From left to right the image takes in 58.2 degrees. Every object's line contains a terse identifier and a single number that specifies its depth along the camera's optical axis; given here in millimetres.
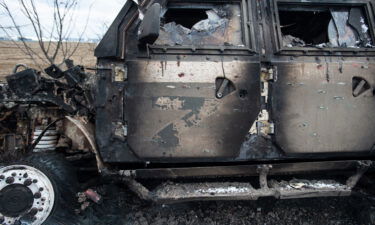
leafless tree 8438
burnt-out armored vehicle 3053
